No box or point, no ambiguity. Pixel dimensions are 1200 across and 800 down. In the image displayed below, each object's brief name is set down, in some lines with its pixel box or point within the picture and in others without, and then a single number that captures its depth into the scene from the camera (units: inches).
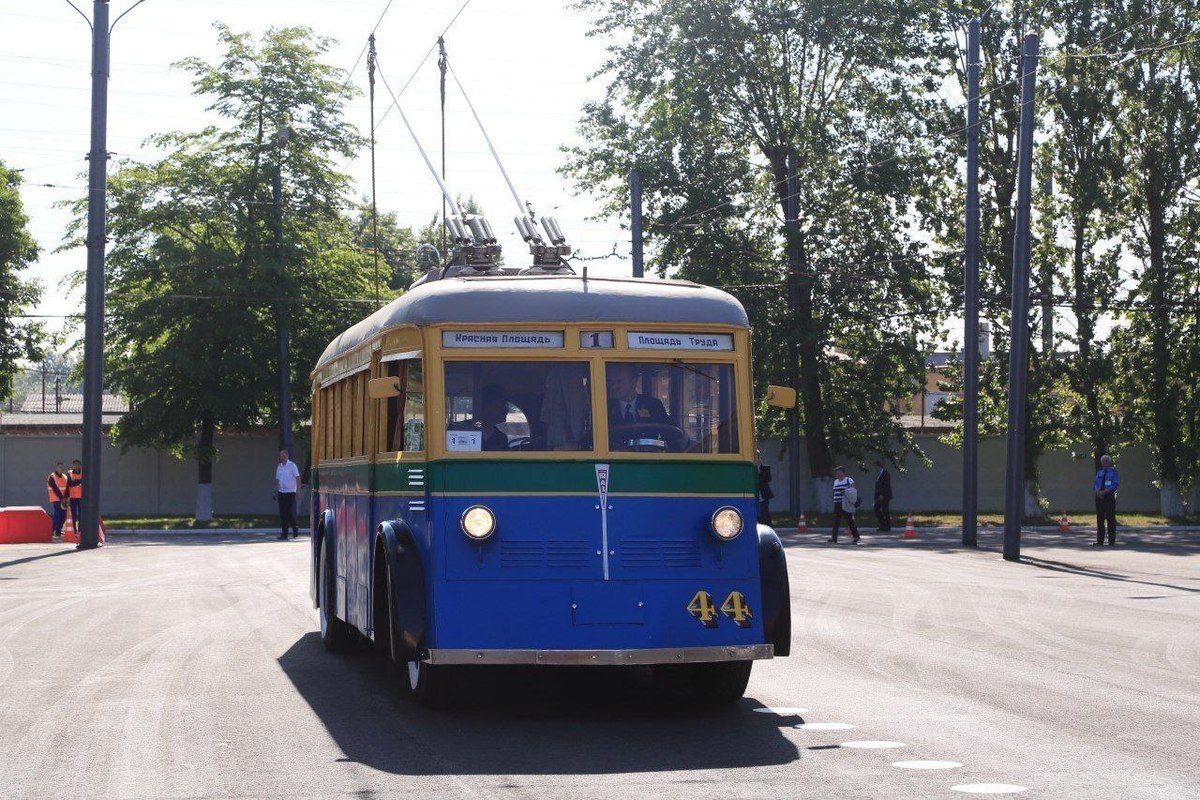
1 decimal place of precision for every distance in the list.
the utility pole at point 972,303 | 1243.8
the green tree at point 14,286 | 1987.0
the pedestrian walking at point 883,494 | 1523.1
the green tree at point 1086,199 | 1691.7
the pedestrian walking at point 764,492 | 995.5
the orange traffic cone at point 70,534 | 1378.0
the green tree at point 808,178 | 1797.5
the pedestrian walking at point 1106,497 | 1251.8
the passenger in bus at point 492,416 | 395.5
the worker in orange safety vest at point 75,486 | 1441.9
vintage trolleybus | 382.3
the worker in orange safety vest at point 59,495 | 1476.4
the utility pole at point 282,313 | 1788.9
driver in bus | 401.1
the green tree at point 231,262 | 1790.1
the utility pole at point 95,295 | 1237.7
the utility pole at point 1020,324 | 1096.2
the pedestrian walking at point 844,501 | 1348.7
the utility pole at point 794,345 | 1764.3
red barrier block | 1370.6
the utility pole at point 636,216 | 1599.4
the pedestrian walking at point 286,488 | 1299.2
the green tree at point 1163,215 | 1692.9
